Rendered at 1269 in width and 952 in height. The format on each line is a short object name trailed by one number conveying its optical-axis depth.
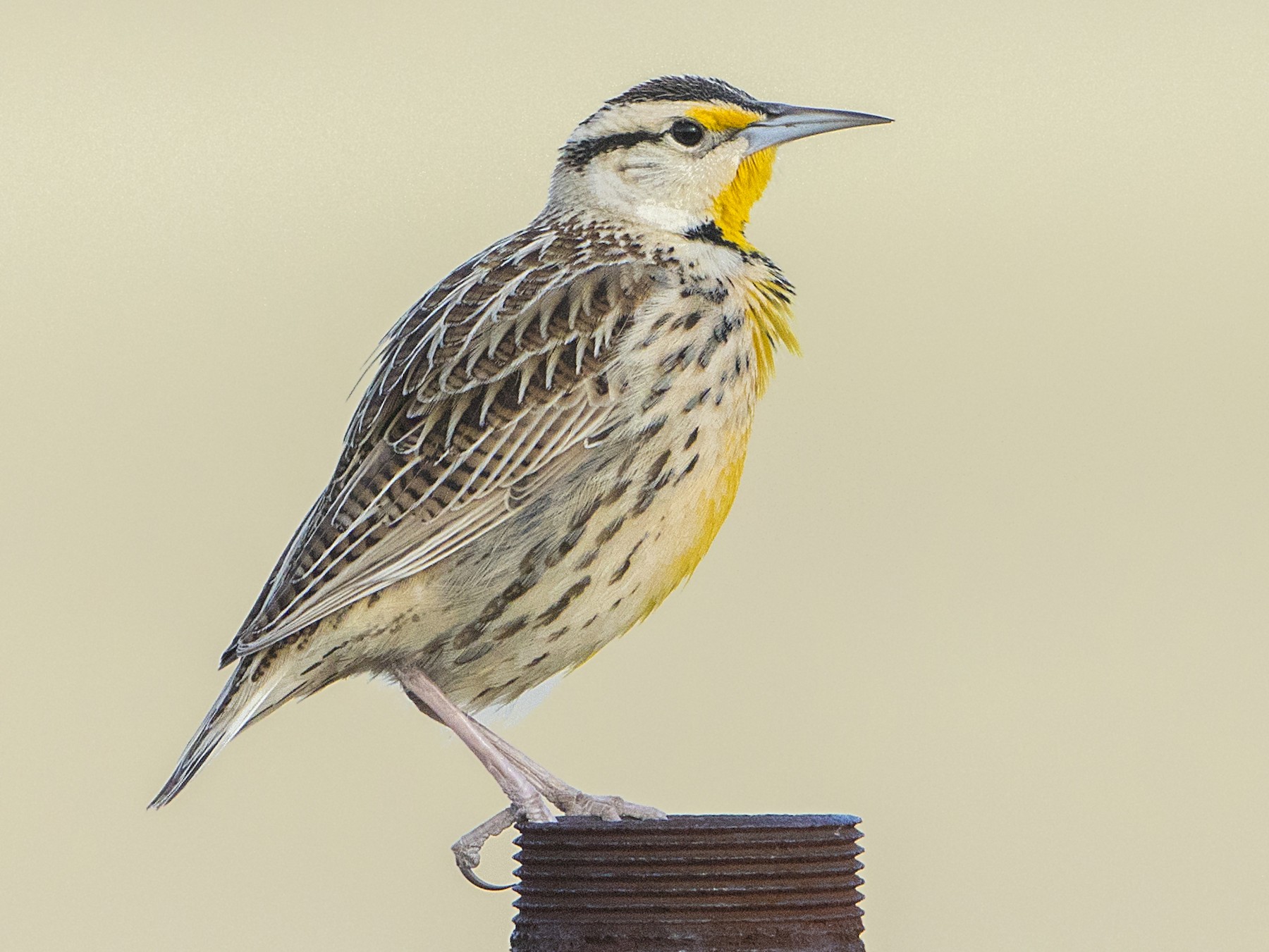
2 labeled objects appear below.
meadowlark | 4.77
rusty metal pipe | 4.69
